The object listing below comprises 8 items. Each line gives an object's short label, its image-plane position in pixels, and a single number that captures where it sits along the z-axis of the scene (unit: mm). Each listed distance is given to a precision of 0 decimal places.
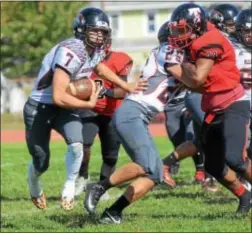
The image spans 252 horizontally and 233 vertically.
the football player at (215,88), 12625
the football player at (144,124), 12914
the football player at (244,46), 15687
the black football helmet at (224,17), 16747
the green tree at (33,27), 68812
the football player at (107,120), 16697
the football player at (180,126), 20047
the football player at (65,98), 13023
